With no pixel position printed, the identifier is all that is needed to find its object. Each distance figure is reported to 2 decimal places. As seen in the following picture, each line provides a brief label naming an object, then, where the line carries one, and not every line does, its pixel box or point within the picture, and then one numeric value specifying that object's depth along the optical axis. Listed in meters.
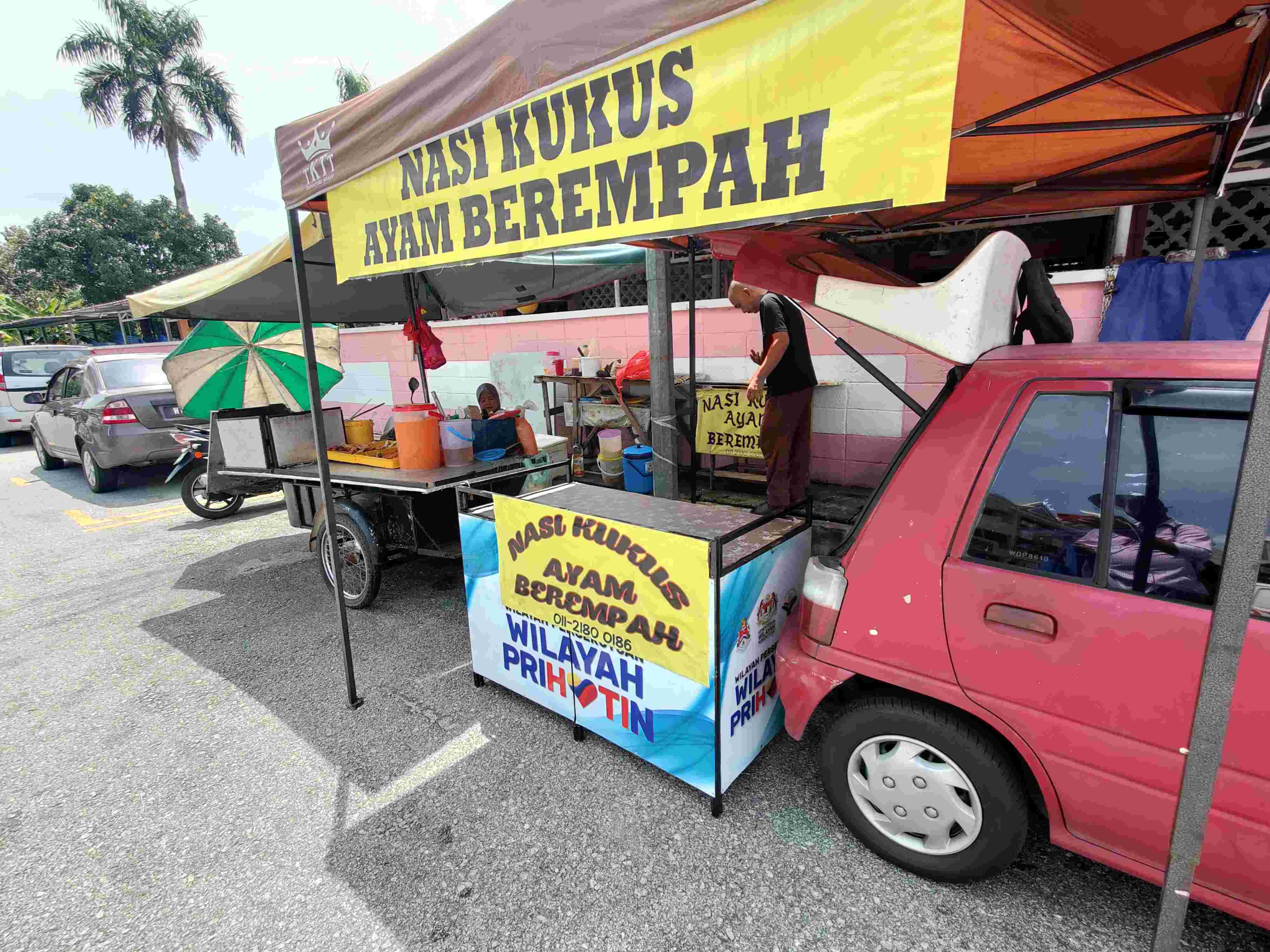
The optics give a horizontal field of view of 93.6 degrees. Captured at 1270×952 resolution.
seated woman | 4.89
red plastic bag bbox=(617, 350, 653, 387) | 6.22
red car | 1.51
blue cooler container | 5.81
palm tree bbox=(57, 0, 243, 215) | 24.42
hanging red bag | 5.30
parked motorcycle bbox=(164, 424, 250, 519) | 6.84
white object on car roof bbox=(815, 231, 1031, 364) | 1.72
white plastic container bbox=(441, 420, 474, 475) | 4.20
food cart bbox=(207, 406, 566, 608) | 4.02
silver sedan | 7.98
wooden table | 6.54
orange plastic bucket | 4.04
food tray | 4.27
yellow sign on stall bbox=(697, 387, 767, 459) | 5.80
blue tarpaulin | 4.09
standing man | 4.31
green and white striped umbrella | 5.44
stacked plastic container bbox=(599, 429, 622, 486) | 6.41
